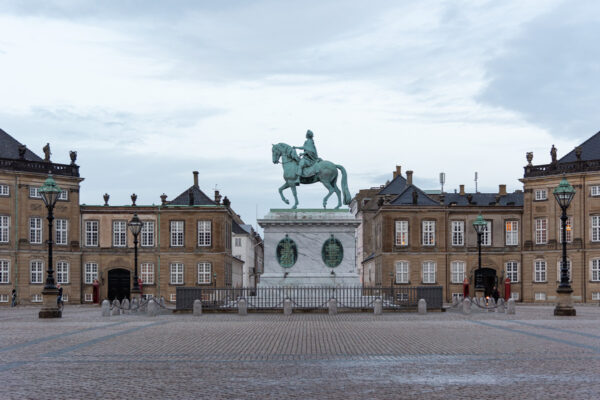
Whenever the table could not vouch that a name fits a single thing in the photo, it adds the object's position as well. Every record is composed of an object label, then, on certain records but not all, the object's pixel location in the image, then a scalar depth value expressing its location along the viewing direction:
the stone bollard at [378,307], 35.22
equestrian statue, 39.88
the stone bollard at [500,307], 38.44
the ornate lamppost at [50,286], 34.88
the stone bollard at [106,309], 35.94
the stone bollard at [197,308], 35.78
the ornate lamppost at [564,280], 35.28
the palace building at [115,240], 62.88
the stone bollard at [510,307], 36.34
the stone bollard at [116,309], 36.88
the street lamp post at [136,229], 42.41
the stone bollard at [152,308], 36.19
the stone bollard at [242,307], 35.81
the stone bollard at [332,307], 35.03
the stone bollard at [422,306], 36.53
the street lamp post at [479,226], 45.28
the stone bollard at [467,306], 36.72
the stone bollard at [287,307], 34.53
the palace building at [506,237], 63.78
